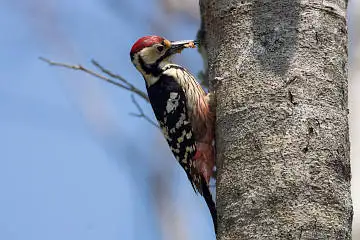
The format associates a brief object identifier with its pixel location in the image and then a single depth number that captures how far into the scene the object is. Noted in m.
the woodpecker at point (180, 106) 7.09
